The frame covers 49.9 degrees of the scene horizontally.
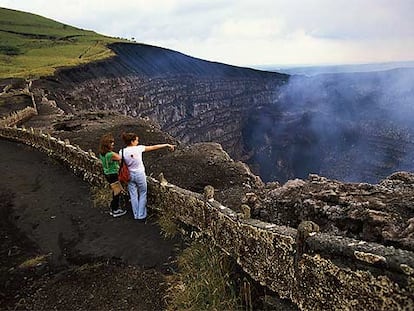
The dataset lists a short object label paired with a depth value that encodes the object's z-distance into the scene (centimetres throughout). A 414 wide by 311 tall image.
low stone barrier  469
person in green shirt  1152
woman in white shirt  1073
